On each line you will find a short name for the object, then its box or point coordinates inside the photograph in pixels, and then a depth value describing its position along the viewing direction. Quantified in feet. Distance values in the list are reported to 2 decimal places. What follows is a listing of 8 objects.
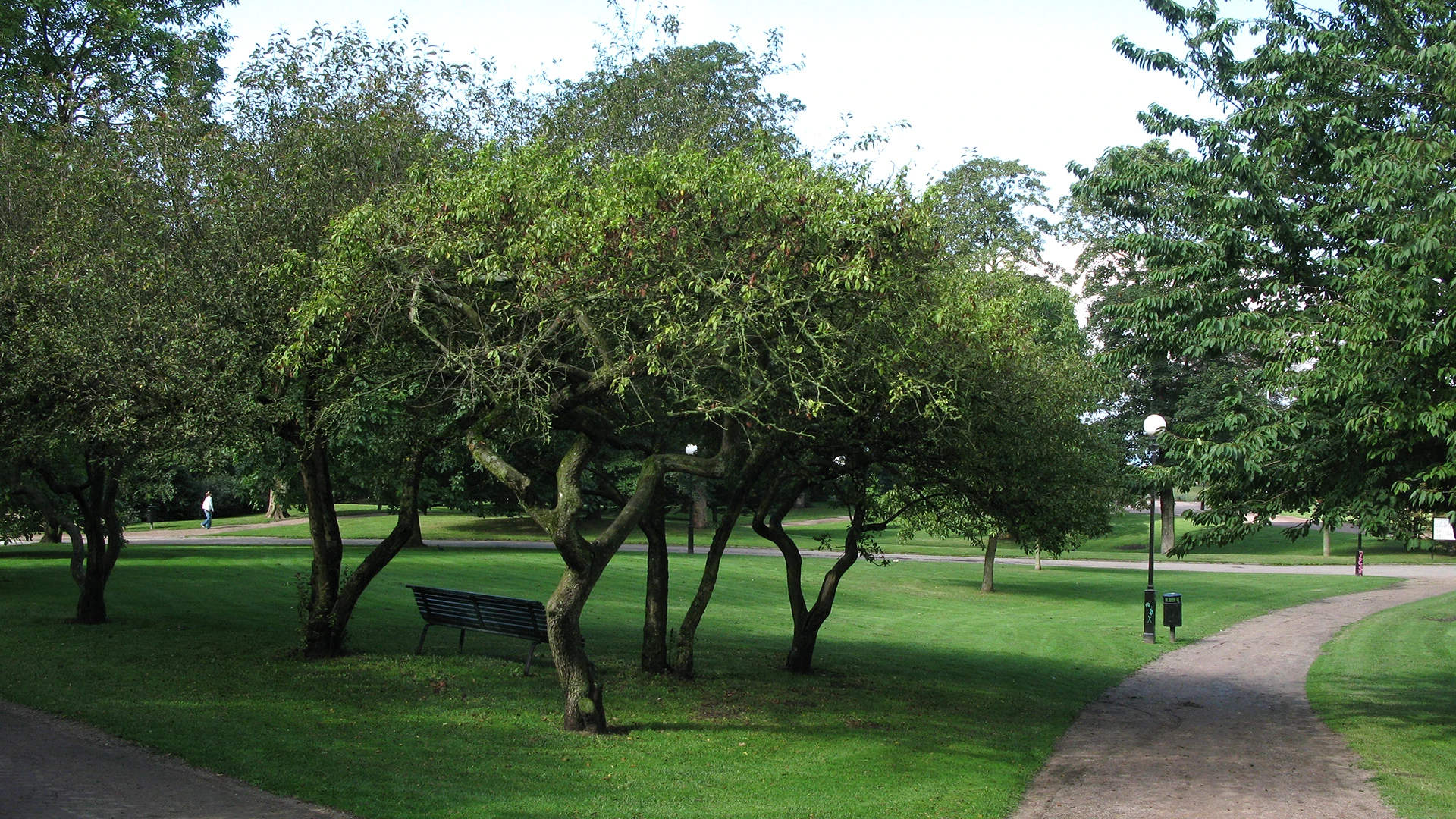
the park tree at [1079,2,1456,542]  31.83
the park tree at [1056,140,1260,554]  167.53
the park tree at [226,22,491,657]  36.06
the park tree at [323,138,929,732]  32.45
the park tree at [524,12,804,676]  47.01
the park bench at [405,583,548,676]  43.37
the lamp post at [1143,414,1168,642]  77.09
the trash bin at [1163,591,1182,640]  77.36
